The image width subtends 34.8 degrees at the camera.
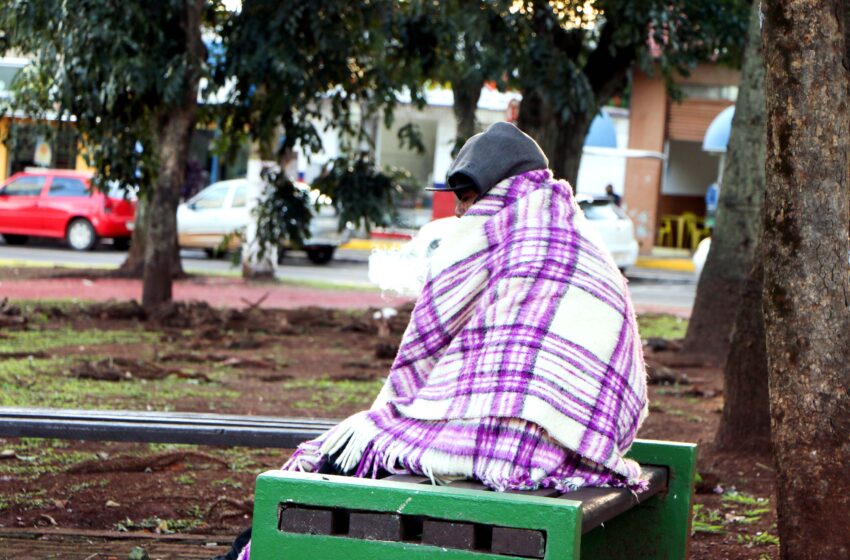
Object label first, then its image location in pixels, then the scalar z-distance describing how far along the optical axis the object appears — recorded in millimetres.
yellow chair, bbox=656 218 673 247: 35125
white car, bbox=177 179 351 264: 26047
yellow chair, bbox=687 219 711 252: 33688
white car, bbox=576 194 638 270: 23766
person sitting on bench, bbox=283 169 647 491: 3457
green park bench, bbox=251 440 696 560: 3117
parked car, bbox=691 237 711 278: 20639
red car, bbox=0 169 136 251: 27047
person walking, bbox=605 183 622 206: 30284
